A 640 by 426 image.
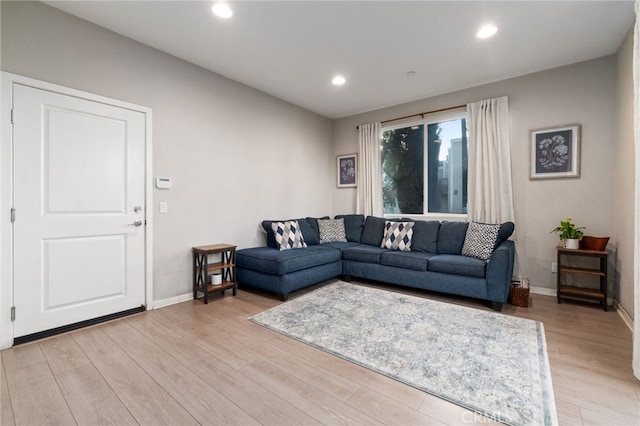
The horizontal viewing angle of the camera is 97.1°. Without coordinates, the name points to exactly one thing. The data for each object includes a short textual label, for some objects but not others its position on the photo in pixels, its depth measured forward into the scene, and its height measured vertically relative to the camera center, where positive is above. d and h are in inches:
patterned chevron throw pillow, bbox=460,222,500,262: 127.5 -13.4
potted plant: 121.9 -10.0
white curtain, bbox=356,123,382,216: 194.4 +27.4
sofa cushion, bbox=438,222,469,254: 144.1 -13.3
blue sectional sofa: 120.0 -24.1
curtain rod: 161.3 +60.4
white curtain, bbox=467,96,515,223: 145.6 +25.7
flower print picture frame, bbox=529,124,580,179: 130.4 +28.4
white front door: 89.6 +0.5
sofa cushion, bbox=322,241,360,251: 167.8 -20.7
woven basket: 120.0 -35.2
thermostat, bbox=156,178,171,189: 120.0 +11.9
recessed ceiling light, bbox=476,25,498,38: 104.2 +68.1
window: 166.2 +28.8
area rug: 63.4 -41.0
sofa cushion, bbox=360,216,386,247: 174.2 -12.4
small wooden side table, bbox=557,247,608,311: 114.0 -25.4
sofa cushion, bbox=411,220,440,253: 150.7 -13.6
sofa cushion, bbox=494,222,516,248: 130.0 -9.0
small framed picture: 208.1 +30.9
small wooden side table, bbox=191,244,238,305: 125.6 -26.8
